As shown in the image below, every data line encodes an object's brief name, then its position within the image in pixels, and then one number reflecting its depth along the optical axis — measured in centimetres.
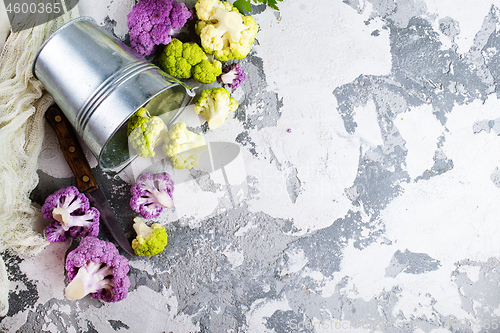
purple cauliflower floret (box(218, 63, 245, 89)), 93
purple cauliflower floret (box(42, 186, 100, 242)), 90
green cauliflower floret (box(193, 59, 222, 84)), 91
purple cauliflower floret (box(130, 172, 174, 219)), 91
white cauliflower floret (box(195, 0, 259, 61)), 90
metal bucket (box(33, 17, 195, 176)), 86
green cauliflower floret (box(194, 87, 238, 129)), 91
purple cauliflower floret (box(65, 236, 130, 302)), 89
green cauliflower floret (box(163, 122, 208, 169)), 90
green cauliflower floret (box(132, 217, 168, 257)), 91
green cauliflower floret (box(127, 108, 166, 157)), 90
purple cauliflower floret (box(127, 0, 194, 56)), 89
